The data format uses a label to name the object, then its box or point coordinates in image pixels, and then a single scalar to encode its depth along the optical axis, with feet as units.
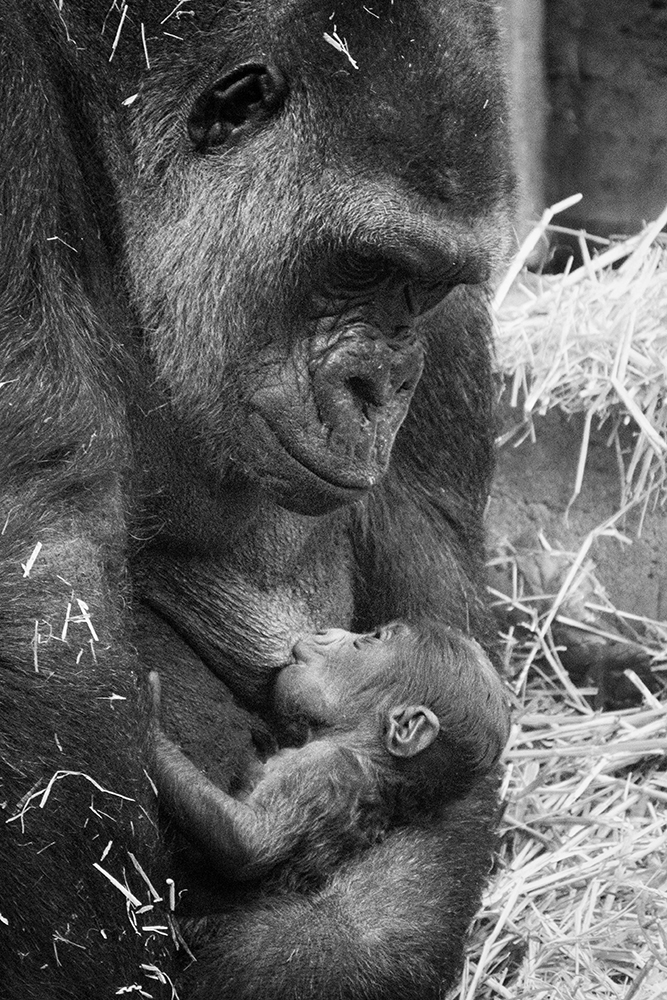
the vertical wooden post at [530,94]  45.50
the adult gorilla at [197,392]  15.89
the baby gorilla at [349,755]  18.47
